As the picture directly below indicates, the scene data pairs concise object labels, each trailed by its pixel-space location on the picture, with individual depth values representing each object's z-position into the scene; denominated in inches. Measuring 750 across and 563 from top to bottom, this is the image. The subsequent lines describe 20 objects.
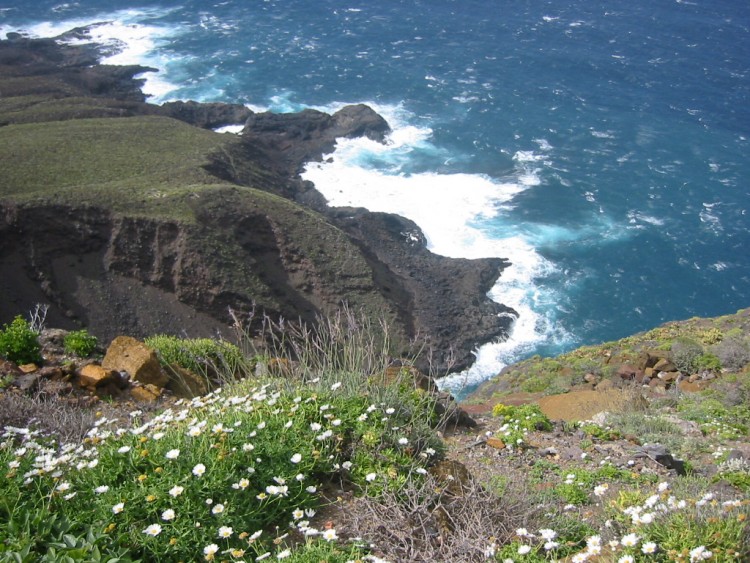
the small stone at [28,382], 403.5
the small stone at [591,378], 807.6
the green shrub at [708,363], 780.6
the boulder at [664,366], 799.1
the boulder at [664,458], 388.8
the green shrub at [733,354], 777.6
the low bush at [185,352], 535.0
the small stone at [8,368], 420.5
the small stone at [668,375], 767.7
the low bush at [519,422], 422.9
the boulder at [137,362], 479.5
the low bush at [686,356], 796.6
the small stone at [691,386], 724.2
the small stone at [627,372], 782.5
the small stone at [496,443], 411.5
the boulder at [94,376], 444.2
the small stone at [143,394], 451.6
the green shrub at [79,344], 526.0
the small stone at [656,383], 757.9
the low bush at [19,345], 455.5
